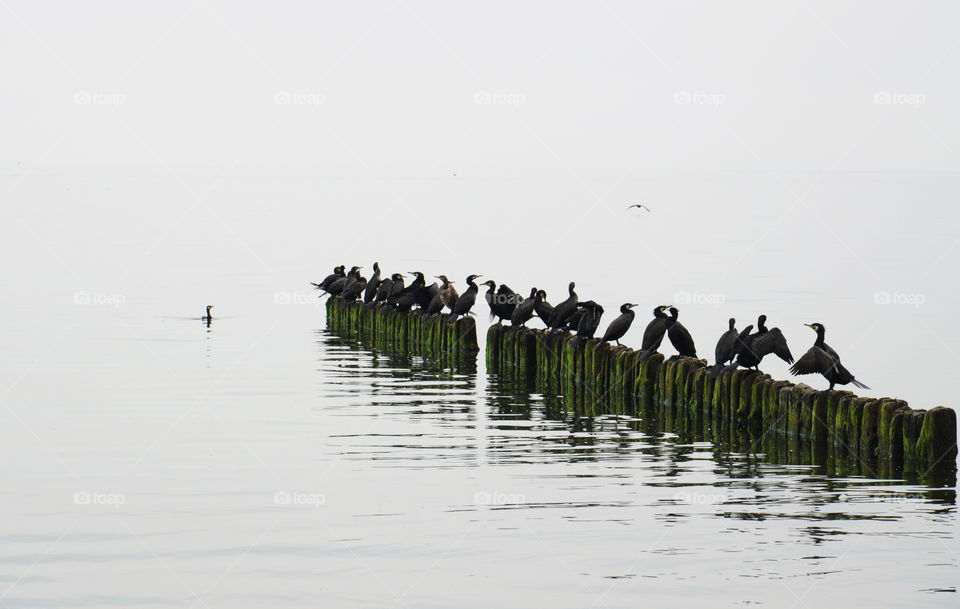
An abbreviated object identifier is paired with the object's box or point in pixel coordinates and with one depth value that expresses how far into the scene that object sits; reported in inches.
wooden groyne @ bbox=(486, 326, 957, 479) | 586.6
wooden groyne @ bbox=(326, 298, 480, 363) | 1041.5
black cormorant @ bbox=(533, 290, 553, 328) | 952.9
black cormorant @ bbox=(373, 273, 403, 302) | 1182.8
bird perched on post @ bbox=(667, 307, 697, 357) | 782.5
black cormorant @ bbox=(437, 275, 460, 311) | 1068.5
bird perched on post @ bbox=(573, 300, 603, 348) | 859.4
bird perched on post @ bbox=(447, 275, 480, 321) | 1023.0
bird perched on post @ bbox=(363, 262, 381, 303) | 1231.5
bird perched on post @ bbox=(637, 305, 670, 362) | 786.2
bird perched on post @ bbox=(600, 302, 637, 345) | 835.4
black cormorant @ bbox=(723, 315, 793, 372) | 698.8
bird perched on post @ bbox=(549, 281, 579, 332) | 888.3
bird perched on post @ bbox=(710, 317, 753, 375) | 706.2
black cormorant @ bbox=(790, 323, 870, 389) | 657.6
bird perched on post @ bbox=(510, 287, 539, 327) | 961.5
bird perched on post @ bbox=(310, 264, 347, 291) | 1362.0
